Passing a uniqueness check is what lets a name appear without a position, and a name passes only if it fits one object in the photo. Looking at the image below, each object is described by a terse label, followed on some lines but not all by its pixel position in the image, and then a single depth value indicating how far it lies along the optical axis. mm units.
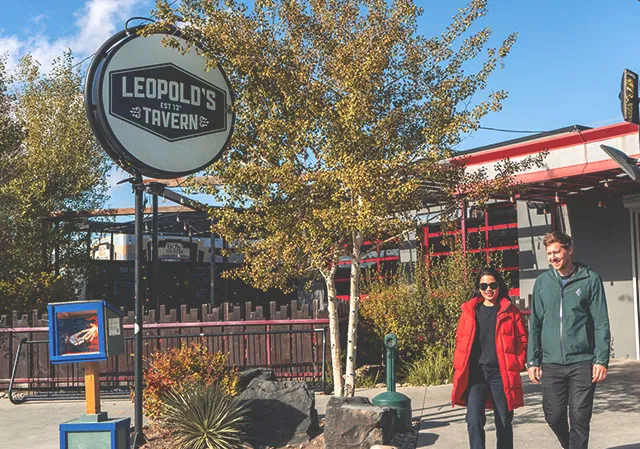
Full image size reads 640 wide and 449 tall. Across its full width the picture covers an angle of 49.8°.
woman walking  5379
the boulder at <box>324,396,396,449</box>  6285
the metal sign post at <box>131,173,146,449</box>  6734
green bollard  7070
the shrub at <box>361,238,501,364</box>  11148
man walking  4934
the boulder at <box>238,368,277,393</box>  7867
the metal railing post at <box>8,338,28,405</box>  10664
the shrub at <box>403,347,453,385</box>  10375
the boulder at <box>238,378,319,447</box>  6903
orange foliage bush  7344
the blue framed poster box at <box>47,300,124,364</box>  5777
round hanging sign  6918
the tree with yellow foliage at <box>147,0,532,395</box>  6949
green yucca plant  6527
